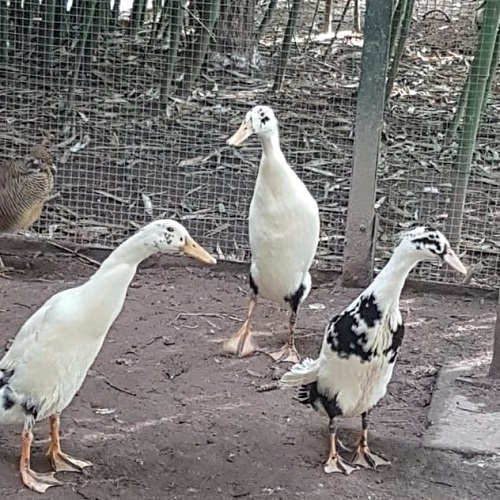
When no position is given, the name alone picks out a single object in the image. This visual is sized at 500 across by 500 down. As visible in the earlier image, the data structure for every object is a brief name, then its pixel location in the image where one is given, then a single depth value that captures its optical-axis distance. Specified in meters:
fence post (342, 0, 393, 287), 5.39
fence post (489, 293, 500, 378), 4.34
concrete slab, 3.87
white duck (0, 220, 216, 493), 3.42
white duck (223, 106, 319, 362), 4.57
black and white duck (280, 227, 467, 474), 3.54
